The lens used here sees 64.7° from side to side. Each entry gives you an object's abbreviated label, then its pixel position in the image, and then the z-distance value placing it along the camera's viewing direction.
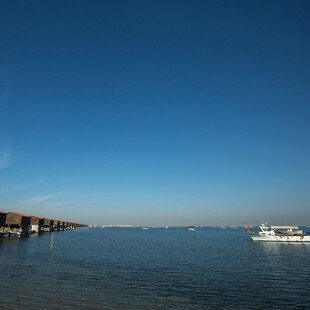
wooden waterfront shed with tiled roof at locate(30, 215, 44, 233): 131.15
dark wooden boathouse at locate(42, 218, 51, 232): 154.55
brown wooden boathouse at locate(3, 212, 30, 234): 102.13
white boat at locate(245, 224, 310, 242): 94.31
